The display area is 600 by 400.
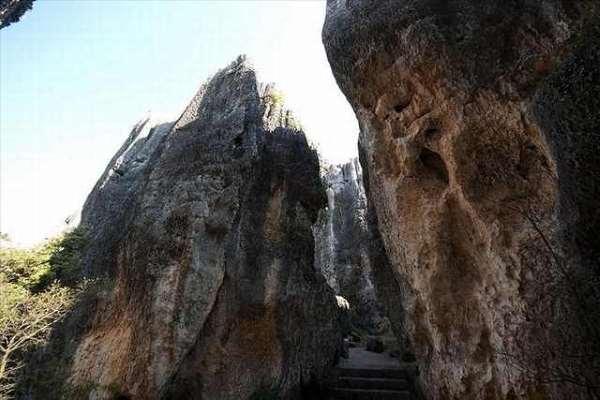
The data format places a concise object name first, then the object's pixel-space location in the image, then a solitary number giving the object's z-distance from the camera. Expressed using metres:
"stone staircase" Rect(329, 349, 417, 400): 11.47
